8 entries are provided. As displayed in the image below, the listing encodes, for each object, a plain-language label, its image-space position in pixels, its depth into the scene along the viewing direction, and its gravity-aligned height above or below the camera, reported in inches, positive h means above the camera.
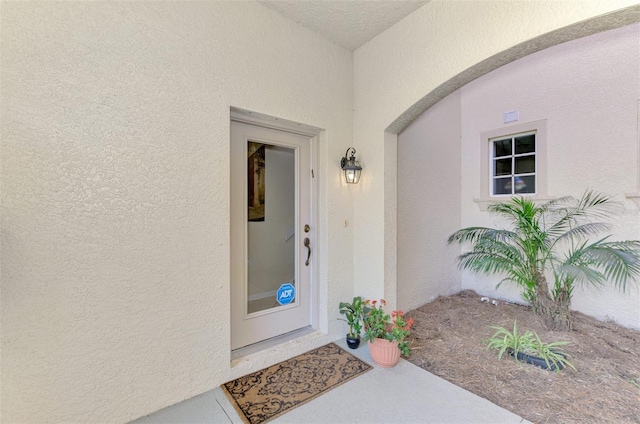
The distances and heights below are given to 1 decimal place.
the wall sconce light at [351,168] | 116.0 +17.2
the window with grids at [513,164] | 152.5 +25.5
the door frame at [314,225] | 117.0 -7.2
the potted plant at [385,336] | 96.7 -47.0
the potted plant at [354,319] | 110.8 -46.6
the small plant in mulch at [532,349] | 96.8 -54.4
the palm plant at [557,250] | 104.3 -18.7
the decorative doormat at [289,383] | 78.1 -57.3
